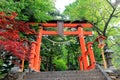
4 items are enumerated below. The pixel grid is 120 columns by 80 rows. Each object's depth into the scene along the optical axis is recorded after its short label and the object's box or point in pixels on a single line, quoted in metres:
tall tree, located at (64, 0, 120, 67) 14.01
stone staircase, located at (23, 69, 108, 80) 7.90
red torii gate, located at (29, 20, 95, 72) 12.36
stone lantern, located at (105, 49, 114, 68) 9.96
